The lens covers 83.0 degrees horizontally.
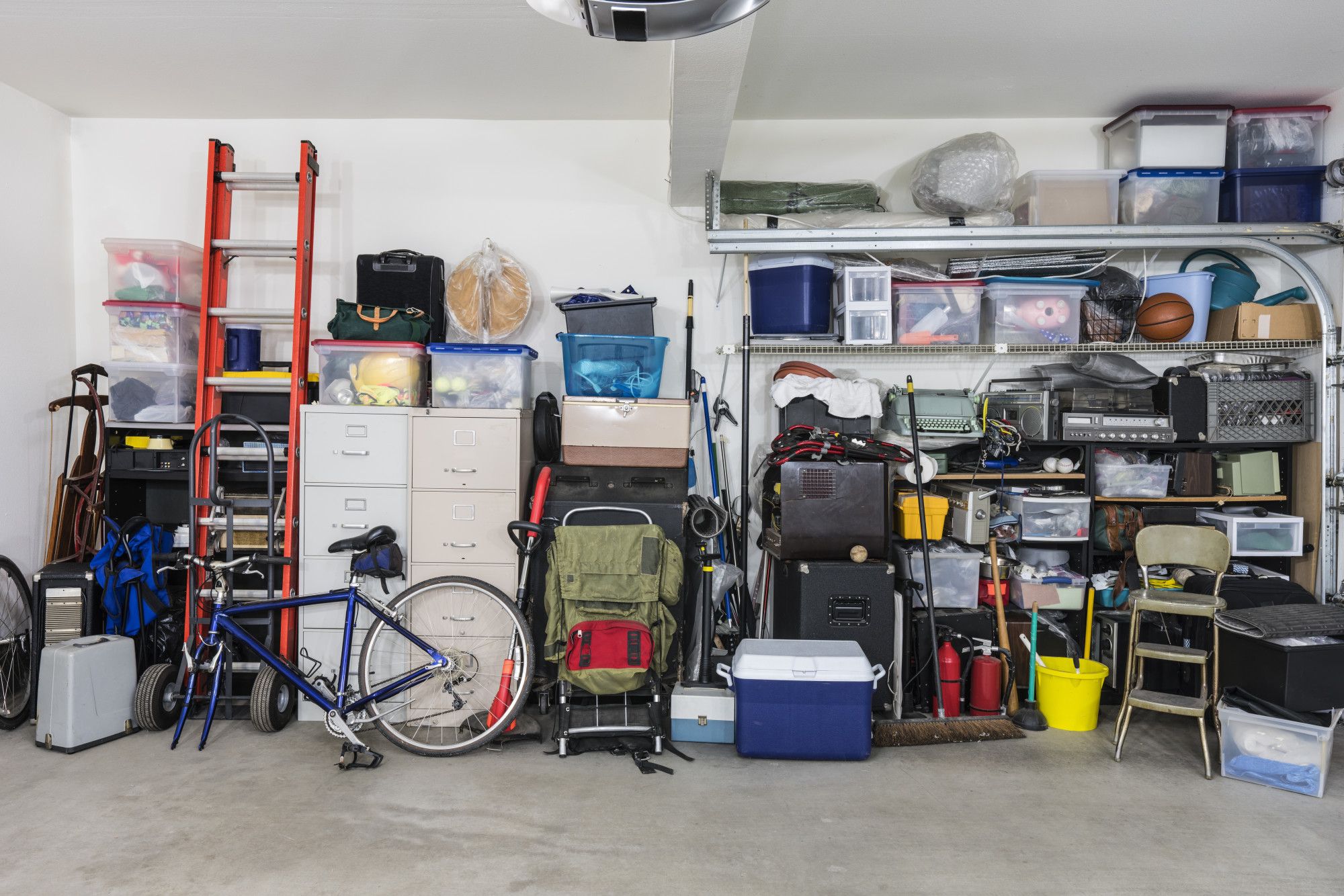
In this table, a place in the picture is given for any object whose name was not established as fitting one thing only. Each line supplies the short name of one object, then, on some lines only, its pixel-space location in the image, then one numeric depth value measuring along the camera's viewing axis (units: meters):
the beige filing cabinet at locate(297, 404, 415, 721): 3.34
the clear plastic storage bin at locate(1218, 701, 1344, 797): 2.67
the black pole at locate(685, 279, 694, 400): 3.86
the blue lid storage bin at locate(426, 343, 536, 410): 3.45
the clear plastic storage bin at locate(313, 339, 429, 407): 3.43
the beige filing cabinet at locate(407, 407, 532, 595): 3.33
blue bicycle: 3.03
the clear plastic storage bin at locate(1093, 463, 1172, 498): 3.72
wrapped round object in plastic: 3.79
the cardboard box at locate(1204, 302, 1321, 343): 3.69
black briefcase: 3.77
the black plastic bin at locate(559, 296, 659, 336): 3.64
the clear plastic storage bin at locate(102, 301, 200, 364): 3.65
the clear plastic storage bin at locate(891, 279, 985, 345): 3.75
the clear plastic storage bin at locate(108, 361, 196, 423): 3.67
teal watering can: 3.90
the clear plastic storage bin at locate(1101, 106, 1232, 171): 3.78
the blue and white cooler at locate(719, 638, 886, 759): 2.94
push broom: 3.12
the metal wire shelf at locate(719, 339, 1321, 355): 3.70
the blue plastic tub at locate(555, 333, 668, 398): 3.51
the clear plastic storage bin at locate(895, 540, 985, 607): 3.57
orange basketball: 3.68
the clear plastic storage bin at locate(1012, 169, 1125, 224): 3.76
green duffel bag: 3.43
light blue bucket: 3.75
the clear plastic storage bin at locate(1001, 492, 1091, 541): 3.66
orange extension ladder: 3.44
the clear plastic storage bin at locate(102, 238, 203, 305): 3.69
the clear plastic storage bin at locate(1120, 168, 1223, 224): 3.78
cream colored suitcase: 3.44
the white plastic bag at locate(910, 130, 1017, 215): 3.67
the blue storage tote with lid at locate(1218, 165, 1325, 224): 3.75
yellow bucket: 3.26
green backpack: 3.12
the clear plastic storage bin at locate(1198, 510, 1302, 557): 3.64
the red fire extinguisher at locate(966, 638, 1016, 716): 3.38
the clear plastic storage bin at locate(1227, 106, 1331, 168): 3.78
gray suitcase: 3.02
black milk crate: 3.68
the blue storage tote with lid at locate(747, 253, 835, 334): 3.74
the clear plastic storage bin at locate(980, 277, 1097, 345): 3.74
